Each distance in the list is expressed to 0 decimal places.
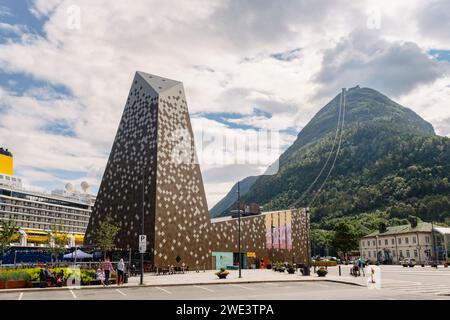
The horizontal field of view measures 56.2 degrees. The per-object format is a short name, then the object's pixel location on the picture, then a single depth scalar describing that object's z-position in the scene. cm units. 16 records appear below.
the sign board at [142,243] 2936
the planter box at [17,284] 2656
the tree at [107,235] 5291
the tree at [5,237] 4991
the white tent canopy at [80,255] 4241
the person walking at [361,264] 3877
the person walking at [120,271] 2860
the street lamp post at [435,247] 8608
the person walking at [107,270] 2881
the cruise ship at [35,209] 11456
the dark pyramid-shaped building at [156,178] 5381
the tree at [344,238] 8788
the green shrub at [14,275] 2663
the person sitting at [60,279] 2733
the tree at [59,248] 6410
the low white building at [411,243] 9244
